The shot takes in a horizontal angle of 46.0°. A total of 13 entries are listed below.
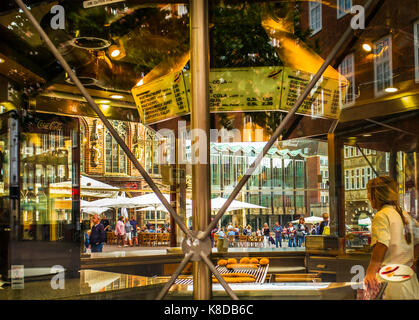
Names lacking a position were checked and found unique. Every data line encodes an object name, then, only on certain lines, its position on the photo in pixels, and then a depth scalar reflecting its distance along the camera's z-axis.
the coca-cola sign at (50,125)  3.72
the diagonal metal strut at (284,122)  1.87
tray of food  3.11
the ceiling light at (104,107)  3.59
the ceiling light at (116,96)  3.57
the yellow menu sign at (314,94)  3.09
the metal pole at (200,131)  1.94
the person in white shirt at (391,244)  2.33
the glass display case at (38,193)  3.55
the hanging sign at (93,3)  2.39
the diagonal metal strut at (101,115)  2.00
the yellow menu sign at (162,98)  2.83
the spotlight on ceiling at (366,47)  3.34
